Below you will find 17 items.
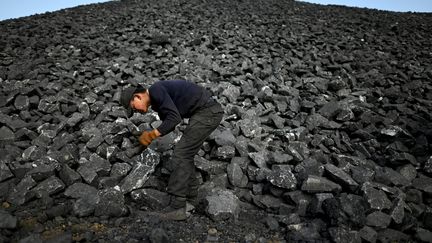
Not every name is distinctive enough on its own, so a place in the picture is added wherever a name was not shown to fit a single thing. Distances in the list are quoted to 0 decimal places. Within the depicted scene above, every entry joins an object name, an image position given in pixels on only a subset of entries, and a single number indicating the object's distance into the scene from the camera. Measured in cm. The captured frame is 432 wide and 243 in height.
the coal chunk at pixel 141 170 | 403
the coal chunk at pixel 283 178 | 400
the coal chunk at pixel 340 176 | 390
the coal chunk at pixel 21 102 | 562
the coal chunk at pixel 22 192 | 373
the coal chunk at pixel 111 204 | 359
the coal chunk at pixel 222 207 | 364
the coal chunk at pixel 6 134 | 489
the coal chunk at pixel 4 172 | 403
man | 371
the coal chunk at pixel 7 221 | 320
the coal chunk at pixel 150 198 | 385
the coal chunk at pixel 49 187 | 381
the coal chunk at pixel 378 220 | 338
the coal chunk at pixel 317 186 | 385
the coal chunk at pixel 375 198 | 355
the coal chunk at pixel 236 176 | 429
